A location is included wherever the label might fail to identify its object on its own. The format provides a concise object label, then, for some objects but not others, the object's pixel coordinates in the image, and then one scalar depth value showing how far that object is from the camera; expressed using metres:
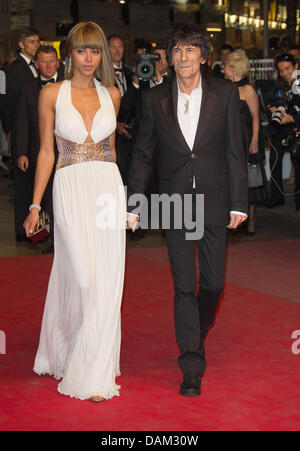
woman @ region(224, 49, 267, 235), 12.16
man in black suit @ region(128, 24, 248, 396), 6.17
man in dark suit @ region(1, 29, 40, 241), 12.70
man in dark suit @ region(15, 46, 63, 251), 11.58
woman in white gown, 6.20
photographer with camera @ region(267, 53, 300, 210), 13.41
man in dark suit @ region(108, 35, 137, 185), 12.70
